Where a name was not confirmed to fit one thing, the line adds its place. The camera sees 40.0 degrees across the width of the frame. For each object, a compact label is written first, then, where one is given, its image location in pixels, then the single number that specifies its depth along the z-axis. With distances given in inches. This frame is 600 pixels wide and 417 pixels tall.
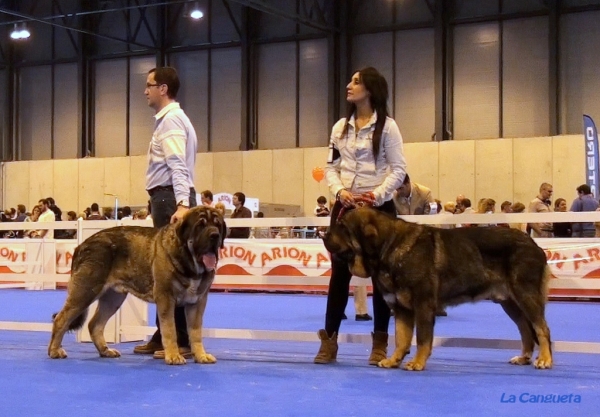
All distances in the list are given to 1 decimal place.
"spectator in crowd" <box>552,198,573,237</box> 477.7
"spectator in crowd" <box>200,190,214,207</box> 552.1
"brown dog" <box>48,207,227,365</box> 199.2
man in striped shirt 214.7
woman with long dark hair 208.7
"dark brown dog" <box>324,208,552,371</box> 191.9
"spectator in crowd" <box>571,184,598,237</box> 488.4
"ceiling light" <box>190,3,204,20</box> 919.0
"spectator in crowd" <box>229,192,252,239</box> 544.2
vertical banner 702.5
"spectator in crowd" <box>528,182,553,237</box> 477.3
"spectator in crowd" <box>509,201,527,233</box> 500.1
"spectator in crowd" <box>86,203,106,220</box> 651.1
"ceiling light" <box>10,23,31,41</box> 899.4
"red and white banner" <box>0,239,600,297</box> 397.1
